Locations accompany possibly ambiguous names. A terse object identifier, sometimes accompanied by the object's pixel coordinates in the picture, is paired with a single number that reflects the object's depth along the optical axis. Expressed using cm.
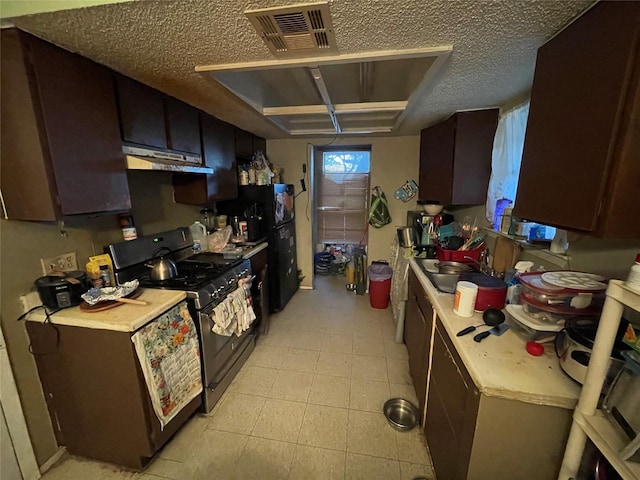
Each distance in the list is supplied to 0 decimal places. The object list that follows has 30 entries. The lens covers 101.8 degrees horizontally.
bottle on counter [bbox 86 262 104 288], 154
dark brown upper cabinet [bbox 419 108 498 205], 210
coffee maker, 249
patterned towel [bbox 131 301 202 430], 130
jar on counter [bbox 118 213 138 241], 180
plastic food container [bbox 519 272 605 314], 97
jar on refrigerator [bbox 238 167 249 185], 293
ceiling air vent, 93
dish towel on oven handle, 177
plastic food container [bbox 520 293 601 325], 100
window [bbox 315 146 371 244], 405
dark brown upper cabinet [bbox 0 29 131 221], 106
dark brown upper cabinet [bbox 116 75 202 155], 149
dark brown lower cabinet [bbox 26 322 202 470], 127
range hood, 152
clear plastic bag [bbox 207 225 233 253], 255
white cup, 128
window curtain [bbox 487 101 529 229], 177
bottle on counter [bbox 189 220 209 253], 244
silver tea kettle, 176
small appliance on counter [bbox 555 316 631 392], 79
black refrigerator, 293
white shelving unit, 63
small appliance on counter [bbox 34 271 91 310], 129
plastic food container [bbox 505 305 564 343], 102
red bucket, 325
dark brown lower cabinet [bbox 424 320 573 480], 85
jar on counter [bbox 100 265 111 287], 157
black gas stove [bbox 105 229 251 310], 168
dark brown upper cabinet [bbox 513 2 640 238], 75
